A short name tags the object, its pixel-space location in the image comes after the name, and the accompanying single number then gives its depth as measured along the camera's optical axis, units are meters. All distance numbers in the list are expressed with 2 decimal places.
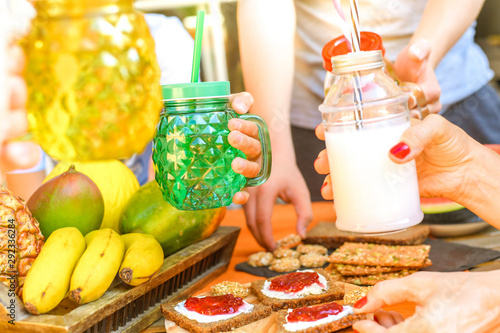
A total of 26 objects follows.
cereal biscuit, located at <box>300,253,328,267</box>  1.15
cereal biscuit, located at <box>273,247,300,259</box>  1.21
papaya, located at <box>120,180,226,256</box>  0.97
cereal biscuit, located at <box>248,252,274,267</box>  1.18
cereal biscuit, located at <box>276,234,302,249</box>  1.32
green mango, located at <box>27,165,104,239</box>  0.80
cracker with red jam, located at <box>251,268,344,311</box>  0.90
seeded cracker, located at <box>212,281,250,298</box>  0.96
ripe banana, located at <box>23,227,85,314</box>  0.68
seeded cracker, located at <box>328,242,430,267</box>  1.06
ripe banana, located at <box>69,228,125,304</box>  0.71
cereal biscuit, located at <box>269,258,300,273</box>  1.13
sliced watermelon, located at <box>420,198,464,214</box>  1.39
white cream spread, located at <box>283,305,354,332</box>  0.78
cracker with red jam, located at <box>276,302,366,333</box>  0.79
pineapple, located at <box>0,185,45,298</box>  0.69
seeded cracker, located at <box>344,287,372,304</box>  0.90
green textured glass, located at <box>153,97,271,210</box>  0.66
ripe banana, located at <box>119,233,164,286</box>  0.78
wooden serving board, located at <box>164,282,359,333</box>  0.83
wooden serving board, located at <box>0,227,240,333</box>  0.68
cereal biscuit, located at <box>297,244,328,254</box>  1.24
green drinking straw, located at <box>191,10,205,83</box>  0.62
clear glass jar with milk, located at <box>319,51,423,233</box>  0.65
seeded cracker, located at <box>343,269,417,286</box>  1.04
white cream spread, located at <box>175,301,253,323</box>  0.83
